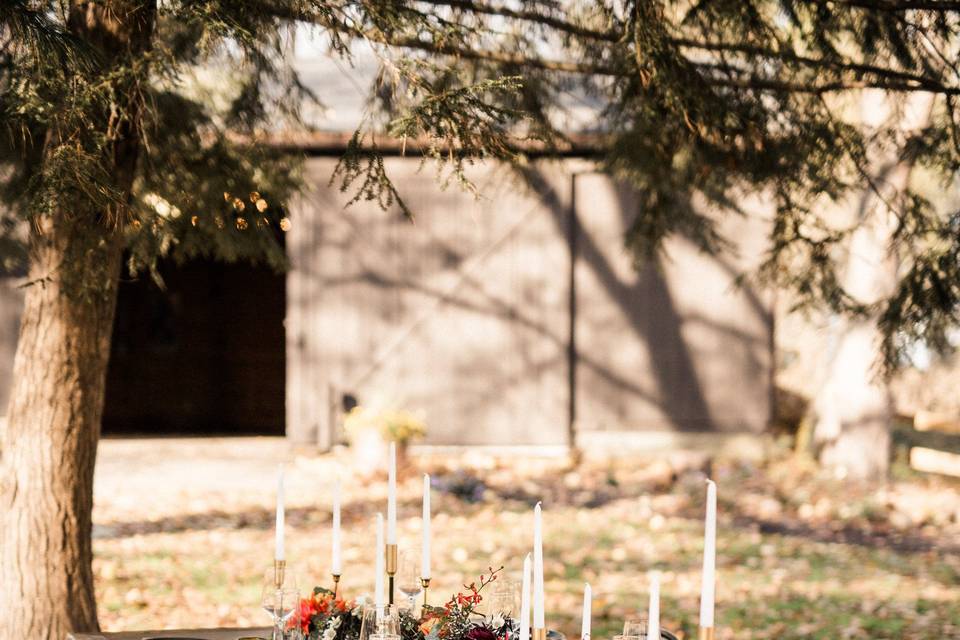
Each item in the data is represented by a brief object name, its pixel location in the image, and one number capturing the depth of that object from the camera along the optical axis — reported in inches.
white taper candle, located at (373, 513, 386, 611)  198.1
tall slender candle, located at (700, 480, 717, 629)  133.6
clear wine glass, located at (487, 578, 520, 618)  219.0
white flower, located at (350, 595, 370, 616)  232.1
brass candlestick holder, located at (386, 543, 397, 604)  235.8
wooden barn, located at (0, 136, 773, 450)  858.8
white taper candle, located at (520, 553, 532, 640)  181.2
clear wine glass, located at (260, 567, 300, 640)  219.1
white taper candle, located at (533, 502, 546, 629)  164.1
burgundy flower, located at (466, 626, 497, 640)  211.9
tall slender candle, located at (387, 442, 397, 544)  211.9
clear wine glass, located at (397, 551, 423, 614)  234.2
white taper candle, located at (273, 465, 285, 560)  220.8
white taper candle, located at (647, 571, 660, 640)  135.0
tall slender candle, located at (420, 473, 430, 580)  216.4
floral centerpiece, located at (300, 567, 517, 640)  220.8
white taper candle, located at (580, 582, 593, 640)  171.3
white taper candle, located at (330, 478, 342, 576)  219.3
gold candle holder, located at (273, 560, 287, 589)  224.5
